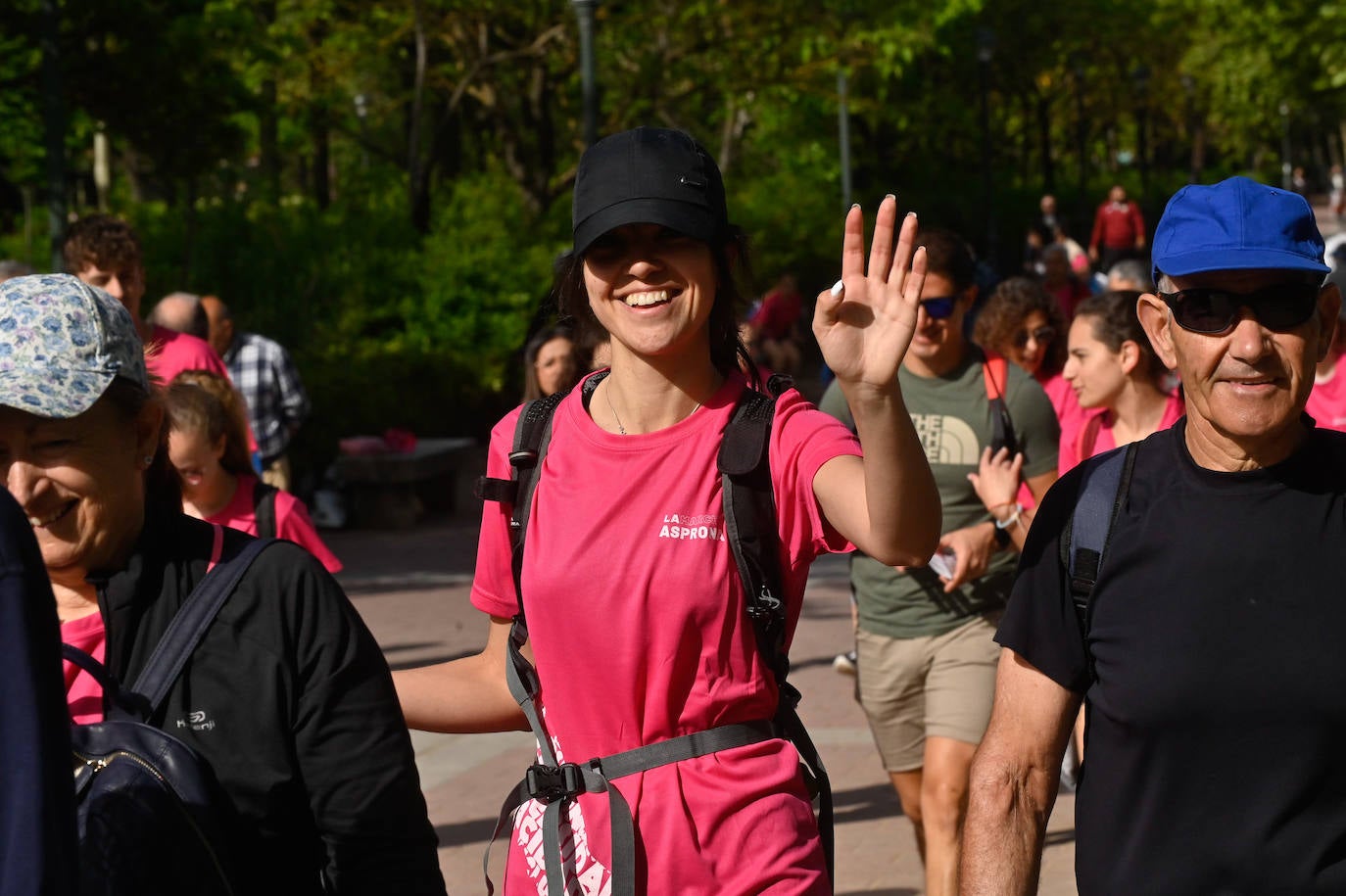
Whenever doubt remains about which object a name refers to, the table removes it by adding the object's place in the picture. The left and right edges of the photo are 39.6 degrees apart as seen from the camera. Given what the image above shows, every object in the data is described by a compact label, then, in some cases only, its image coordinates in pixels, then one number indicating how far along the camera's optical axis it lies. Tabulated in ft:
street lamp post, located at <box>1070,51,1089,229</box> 128.98
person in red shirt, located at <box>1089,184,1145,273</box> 89.86
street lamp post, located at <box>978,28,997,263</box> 96.99
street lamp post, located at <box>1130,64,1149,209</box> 125.08
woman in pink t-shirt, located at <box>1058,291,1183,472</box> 18.34
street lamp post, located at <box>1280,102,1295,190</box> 245.39
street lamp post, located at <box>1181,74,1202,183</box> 157.65
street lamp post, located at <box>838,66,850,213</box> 85.09
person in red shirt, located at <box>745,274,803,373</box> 76.23
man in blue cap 8.56
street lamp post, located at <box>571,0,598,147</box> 52.39
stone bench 51.34
